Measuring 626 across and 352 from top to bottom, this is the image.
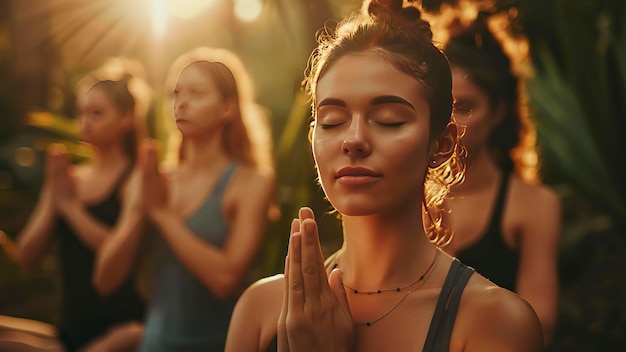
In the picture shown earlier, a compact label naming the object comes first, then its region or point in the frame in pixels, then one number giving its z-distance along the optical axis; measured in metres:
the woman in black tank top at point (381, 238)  1.72
